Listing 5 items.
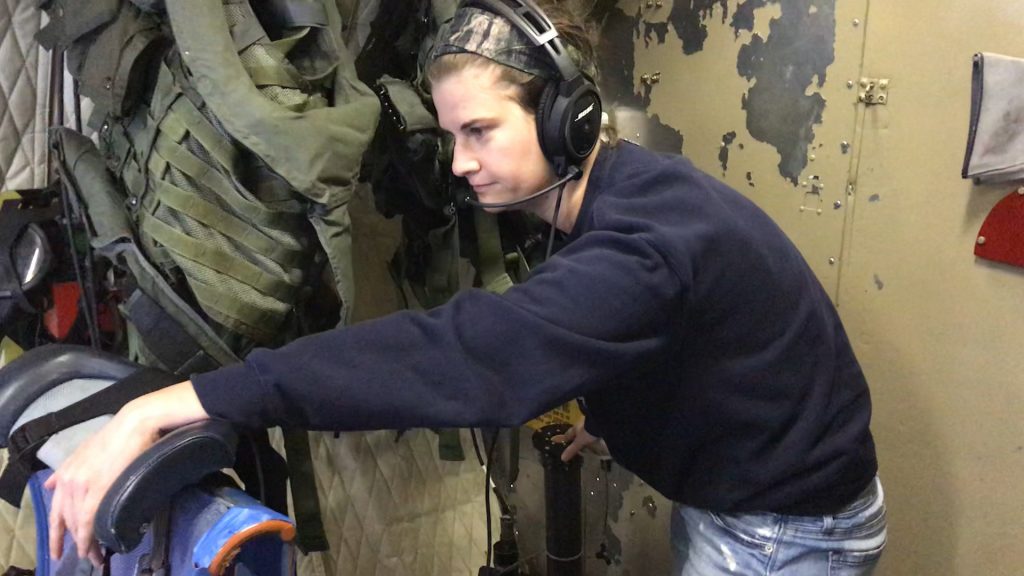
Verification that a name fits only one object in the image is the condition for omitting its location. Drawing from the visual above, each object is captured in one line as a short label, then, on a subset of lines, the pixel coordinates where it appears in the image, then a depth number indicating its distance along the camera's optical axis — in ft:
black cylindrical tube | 5.03
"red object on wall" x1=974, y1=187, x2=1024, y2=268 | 3.36
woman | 2.19
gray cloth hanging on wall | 3.22
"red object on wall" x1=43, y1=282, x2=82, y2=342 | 3.62
